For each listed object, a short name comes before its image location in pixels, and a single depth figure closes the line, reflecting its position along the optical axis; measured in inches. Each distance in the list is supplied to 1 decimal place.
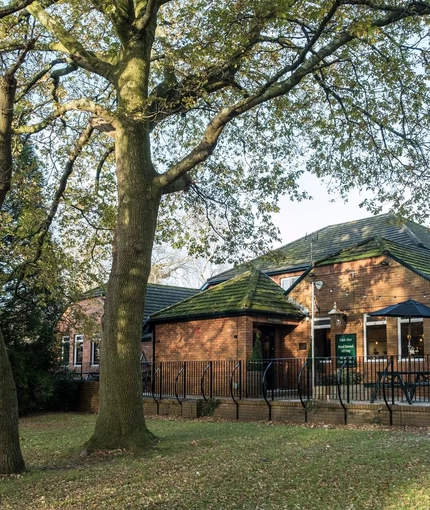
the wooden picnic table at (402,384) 519.5
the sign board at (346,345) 765.7
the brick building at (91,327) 790.5
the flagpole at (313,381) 599.0
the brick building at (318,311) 724.7
